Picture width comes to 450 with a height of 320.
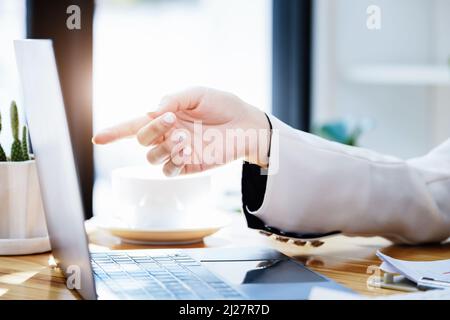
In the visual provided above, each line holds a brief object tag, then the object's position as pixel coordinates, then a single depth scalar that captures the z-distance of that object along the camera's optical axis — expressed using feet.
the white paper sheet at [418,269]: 2.84
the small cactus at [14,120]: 3.43
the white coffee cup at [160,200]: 3.67
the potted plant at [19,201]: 3.39
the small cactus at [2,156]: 3.42
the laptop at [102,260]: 2.46
